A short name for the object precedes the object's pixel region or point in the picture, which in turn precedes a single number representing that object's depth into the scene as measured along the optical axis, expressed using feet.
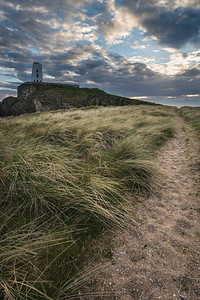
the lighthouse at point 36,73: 190.08
